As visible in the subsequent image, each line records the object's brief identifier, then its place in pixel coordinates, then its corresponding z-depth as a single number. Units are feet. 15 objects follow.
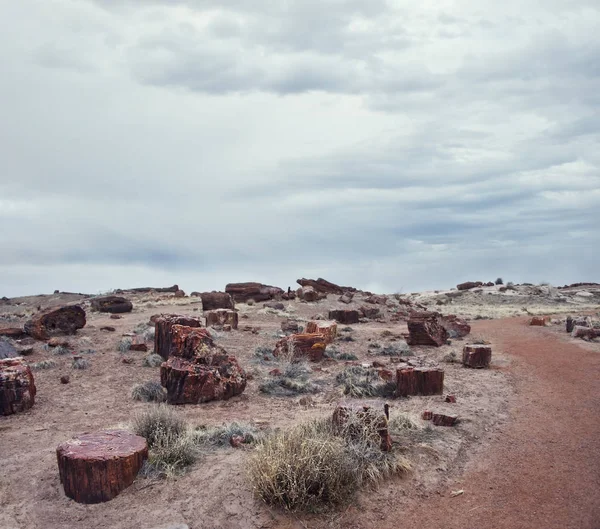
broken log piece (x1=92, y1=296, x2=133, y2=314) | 97.35
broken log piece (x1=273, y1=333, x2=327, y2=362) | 50.24
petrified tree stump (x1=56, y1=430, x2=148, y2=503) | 21.62
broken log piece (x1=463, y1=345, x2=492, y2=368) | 47.80
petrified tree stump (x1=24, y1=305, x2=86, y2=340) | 59.82
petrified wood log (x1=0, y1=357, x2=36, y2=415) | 33.96
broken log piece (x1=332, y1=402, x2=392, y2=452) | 24.45
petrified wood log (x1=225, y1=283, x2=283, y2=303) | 107.04
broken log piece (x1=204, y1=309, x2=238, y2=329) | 68.64
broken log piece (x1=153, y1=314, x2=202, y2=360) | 47.06
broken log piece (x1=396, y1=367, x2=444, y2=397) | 36.04
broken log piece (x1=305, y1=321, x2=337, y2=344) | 60.18
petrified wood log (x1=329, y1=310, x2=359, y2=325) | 84.28
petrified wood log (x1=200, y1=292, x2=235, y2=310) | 85.56
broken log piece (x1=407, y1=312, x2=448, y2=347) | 61.01
